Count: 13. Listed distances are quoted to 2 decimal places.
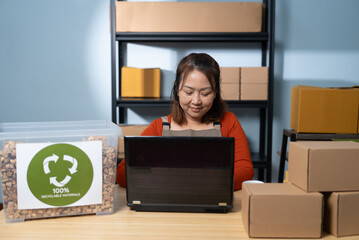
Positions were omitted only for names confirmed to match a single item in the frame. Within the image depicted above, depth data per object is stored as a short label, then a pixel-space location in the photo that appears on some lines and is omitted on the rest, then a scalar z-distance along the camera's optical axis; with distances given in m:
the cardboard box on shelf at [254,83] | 2.50
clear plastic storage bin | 0.95
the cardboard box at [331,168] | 0.89
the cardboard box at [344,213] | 0.88
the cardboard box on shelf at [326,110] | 2.20
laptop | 0.99
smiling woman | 1.63
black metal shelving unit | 2.50
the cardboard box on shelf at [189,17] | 2.47
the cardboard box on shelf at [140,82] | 2.53
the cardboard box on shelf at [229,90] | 2.51
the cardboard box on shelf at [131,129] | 2.53
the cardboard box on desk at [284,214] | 0.89
